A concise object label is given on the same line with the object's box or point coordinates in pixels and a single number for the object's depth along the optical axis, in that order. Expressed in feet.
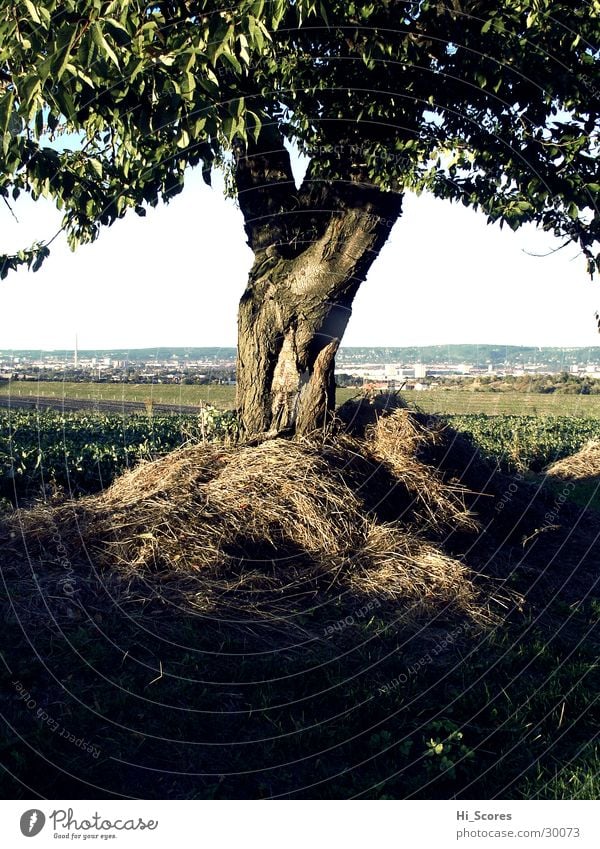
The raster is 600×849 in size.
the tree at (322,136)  17.78
